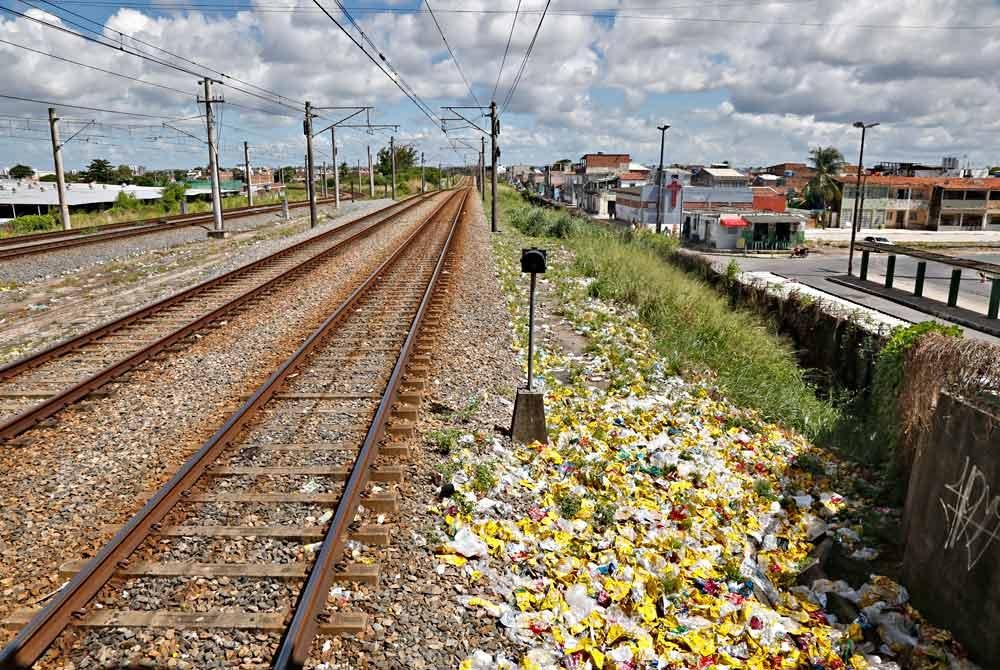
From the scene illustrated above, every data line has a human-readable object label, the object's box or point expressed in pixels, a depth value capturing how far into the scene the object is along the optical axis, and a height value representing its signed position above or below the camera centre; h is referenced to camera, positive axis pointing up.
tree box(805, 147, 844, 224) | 92.06 +4.22
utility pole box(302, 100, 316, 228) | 34.66 +1.15
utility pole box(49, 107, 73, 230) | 35.28 +1.10
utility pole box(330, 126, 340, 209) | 54.98 +4.22
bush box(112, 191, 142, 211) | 52.19 -0.87
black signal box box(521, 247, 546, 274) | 8.13 -0.72
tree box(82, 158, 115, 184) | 111.23 +3.02
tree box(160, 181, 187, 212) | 53.08 -0.33
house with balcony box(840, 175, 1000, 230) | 80.75 -0.10
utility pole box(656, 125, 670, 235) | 49.81 +1.90
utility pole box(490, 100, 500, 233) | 32.88 +2.91
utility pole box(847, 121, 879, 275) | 42.37 +4.21
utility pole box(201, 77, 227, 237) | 30.61 +1.14
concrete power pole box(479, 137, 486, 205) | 58.25 +2.83
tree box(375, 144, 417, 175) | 132.10 +7.01
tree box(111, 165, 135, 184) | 117.68 +2.97
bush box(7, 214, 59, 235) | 38.06 -1.82
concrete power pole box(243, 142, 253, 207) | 55.78 +1.91
